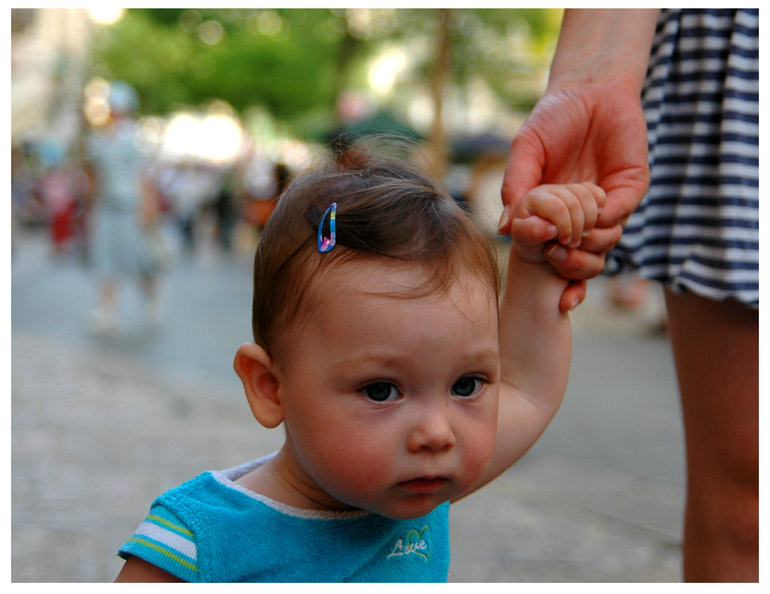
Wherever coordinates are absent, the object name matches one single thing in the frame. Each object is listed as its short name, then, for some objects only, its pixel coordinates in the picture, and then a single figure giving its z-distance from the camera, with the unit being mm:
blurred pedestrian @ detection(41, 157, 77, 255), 13914
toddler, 1241
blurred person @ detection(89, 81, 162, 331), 6902
